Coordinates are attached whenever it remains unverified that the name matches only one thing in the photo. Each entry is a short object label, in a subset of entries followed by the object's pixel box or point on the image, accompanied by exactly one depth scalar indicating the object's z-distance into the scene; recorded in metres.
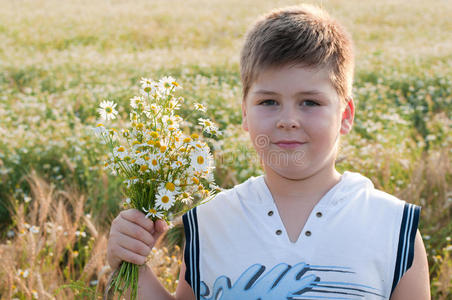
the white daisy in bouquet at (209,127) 1.80
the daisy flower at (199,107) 1.83
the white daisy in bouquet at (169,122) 1.80
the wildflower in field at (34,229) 3.07
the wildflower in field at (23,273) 2.84
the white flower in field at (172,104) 1.86
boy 1.75
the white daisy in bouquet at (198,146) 1.73
